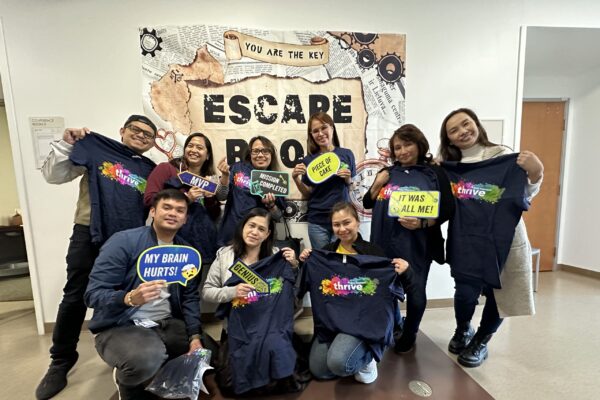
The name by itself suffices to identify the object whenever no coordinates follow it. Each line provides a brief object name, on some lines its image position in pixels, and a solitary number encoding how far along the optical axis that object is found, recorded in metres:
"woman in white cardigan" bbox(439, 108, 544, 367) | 1.73
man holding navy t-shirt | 1.71
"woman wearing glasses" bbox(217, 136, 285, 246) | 1.99
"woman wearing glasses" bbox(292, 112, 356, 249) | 2.04
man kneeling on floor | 1.36
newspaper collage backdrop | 2.30
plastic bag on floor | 1.40
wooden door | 3.50
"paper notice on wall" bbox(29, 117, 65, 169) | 2.25
